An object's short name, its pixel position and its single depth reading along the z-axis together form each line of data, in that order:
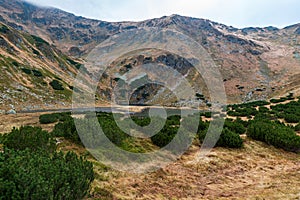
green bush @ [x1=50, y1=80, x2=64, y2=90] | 55.32
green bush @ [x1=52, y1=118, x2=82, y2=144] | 14.05
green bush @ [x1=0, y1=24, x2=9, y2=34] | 67.70
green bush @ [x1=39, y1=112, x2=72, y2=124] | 22.18
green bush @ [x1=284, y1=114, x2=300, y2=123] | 26.70
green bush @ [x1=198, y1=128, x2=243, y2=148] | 17.52
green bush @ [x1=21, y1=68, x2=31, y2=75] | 54.62
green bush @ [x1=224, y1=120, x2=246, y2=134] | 21.50
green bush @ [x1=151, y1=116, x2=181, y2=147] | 16.53
